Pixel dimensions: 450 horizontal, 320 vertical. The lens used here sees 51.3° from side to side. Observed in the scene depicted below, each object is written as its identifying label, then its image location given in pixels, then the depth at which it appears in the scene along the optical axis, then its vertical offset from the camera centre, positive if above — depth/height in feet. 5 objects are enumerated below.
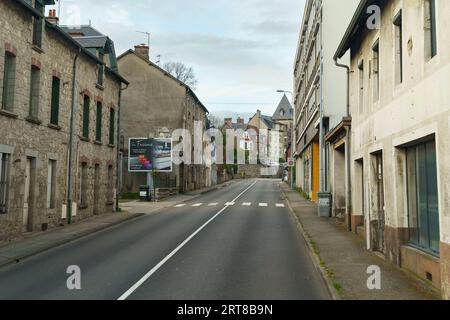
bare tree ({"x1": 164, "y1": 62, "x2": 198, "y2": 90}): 207.53 +50.79
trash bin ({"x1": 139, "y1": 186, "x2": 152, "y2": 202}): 113.80 -1.44
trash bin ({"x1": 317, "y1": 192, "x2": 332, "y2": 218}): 73.46 -1.99
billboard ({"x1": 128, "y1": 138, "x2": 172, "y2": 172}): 118.11 +8.82
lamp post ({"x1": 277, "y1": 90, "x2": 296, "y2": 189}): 173.69 +4.31
